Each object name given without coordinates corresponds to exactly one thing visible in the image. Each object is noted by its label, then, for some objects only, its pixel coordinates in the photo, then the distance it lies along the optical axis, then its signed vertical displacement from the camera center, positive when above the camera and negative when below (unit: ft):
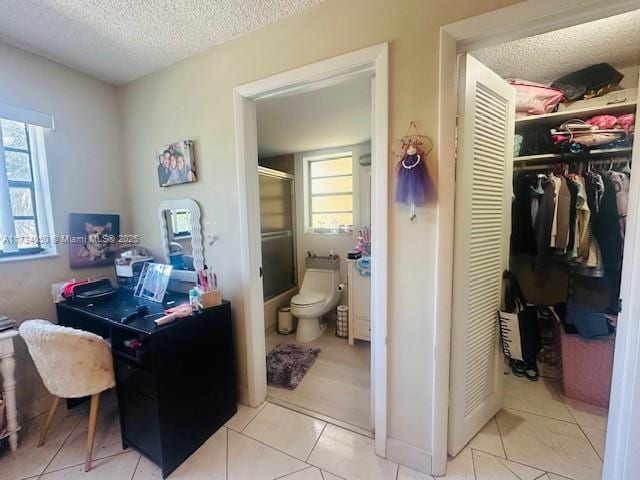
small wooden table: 4.50 -2.91
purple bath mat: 6.57 -4.20
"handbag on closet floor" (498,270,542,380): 4.91 -2.22
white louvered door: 3.96 -0.44
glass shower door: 9.59 -0.55
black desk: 4.13 -2.81
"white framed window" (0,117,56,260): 5.23 +0.63
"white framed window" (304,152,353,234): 10.43 +0.99
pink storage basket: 5.33 -3.36
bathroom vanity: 8.21 -2.87
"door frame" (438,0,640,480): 3.05 -0.27
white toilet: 8.61 -2.91
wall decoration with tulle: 3.70 +0.66
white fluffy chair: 4.05 -2.34
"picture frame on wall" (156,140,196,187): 5.72 +1.30
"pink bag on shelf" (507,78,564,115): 5.86 +2.69
